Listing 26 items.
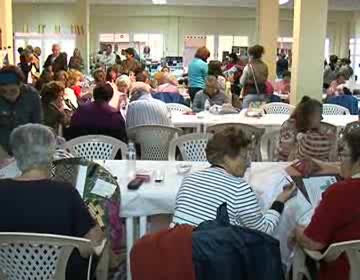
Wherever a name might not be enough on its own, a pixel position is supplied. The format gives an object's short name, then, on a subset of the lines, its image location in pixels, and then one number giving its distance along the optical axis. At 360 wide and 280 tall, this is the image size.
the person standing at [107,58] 14.75
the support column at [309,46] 7.40
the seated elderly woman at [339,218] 2.35
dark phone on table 3.35
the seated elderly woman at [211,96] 7.20
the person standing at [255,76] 8.32
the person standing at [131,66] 9.19
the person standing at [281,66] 14.46
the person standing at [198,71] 8.81
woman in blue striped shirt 2.56
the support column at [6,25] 7.93
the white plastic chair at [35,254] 2.26
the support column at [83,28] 15.93
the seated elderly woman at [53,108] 5.57
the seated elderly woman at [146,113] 5.79
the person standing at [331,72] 11.55
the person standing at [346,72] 10.00
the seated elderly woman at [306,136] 3.88
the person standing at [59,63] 9.63
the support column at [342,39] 21.28
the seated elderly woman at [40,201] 2.38
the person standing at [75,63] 10.91
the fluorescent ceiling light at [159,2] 18.47
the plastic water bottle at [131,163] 3.63
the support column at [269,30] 11.08
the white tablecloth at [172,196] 3.00
